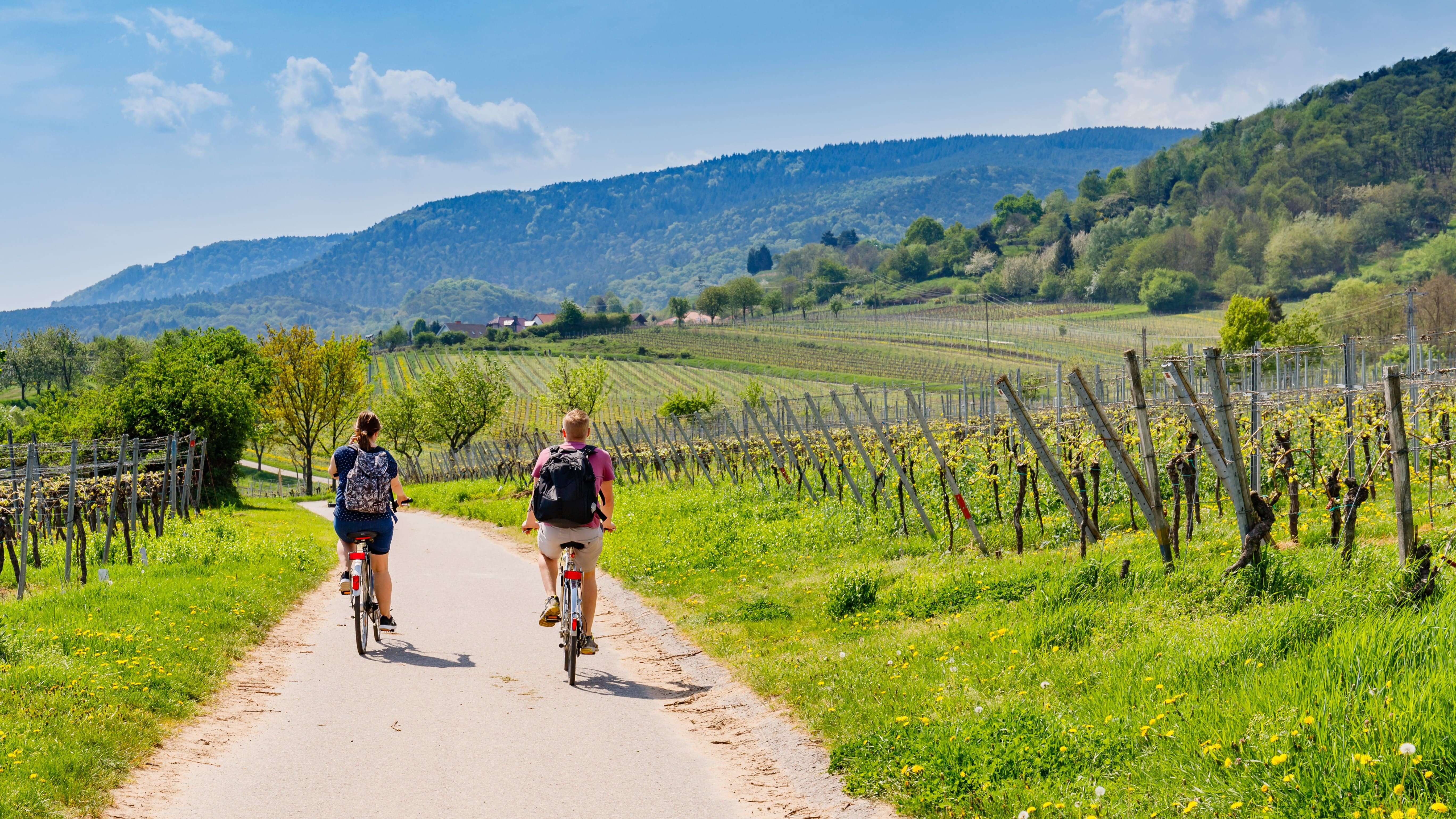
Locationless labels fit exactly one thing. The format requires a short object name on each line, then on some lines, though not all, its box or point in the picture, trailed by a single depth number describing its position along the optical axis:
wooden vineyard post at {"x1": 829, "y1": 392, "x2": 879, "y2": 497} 13.24
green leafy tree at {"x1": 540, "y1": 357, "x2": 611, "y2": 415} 50.28
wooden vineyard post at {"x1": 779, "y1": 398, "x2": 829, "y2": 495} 16.29
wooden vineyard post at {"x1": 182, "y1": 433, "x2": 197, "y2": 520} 17.69
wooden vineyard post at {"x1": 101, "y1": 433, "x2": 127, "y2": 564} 12.70
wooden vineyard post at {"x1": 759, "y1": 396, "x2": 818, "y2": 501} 16.16
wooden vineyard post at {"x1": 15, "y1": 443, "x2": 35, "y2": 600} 10.53
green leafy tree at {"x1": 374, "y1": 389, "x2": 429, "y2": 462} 56.09
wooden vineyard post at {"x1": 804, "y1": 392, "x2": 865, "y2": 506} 14.27
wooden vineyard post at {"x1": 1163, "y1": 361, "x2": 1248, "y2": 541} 6.68
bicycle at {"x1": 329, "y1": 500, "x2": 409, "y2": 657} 8.23
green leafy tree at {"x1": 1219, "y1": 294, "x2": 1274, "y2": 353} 71.06
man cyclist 7.56
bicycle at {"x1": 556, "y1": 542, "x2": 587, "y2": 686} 7.26
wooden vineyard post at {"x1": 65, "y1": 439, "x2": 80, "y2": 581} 11.13
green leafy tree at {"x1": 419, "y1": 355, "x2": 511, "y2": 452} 53.59
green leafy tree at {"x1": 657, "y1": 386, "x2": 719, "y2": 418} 54.91
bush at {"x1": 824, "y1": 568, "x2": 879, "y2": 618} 8.74
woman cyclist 8.48
